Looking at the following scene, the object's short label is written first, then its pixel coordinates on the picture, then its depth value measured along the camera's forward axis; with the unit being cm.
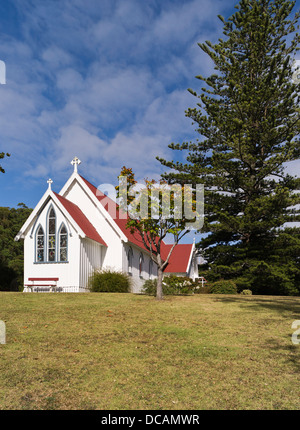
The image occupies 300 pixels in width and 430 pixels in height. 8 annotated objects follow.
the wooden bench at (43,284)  2123
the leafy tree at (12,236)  3750
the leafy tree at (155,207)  1631
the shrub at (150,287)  2181
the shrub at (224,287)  2450
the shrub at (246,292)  2467
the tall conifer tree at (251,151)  2616
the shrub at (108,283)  2108
